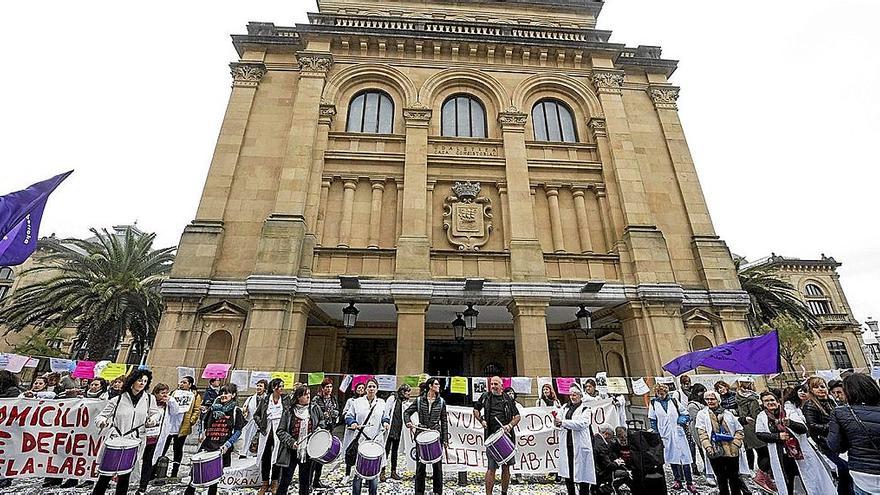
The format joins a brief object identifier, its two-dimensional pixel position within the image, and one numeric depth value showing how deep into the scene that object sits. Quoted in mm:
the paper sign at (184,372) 10776
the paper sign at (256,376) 10555
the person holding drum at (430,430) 6523
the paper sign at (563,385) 10883
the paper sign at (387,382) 11252
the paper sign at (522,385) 11195
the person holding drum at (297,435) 6172
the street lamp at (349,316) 12367
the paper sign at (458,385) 10219
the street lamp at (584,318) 12883
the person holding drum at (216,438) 5812
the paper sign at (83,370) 11102
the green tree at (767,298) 19641
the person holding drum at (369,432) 6207
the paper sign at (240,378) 10484
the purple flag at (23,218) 7852
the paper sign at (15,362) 10883
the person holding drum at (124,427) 5449
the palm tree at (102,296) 17406
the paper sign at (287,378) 10481
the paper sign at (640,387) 9844
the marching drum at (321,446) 6207
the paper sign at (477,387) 10406
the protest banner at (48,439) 6770
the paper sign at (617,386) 10113
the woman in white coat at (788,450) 5500
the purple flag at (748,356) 8281
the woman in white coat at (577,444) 6766
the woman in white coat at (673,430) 8078
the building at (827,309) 38188
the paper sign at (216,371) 11055
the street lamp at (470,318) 12305
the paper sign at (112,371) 10180
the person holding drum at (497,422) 6492
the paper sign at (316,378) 10144
